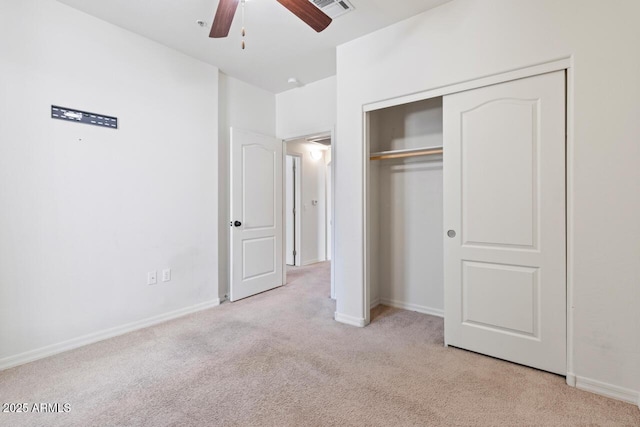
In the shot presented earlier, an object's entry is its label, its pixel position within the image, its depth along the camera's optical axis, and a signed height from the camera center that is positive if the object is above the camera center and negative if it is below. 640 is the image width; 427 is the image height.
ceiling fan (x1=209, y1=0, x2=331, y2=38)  1.76 +1.20
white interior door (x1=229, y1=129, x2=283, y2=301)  3.73 -0.07
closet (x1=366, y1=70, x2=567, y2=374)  2.01 -0.09
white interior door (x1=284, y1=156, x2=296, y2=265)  5.95 +0.05
